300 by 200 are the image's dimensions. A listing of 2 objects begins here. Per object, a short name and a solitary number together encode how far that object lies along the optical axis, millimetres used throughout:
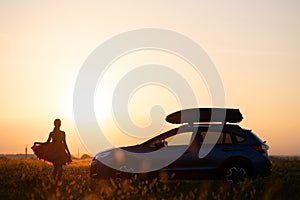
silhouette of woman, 14883
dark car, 13977
